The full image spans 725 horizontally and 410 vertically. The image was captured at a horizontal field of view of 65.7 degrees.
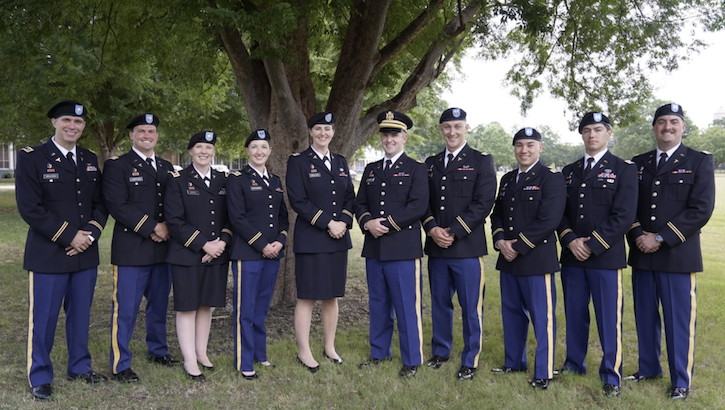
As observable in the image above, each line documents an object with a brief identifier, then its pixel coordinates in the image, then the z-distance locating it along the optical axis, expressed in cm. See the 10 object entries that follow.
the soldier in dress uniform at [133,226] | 468
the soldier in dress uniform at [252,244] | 481
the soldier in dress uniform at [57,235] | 431
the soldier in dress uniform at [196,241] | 472
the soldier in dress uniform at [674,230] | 441
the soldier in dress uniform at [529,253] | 465
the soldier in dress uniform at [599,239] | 448
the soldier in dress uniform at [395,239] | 497
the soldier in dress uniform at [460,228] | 493
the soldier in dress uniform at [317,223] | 502
